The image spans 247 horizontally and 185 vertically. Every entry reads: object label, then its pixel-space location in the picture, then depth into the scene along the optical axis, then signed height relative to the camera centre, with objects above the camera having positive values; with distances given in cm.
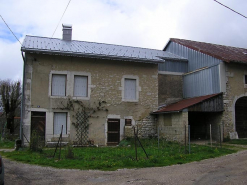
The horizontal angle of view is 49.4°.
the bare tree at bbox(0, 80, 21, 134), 2873 +267
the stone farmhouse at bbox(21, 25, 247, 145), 1530 +137
